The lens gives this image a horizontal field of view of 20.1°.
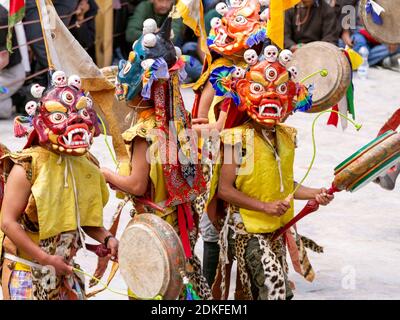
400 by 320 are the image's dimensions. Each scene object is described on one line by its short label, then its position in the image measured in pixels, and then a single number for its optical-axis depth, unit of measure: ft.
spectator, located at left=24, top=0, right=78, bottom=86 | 34.99
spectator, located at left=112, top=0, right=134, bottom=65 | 39.68
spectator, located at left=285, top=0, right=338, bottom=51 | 38.34
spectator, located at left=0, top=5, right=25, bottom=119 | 33.73
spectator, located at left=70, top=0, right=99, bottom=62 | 37.09
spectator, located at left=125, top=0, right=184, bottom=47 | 38.27
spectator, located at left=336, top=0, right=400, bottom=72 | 43.57
